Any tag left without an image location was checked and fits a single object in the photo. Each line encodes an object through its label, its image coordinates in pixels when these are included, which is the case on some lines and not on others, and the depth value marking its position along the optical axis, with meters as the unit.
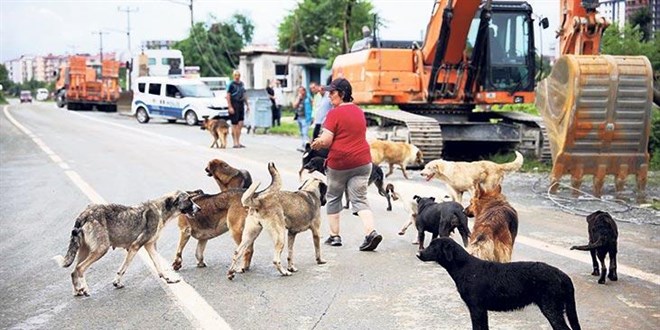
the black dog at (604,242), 7.80
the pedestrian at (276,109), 33.36
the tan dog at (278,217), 8.12
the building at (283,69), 52.50
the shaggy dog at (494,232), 7.20
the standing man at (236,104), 23.34
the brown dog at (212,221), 8.49
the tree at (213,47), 75.25
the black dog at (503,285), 5.66
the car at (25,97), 106.07
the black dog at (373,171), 11.48
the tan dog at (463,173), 11.88
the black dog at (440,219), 8.70
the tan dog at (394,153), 15.70
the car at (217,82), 49.75
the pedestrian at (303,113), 25.45
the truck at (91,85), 58.19
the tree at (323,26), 49.06
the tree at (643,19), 29.94
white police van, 36.81
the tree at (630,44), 23.05
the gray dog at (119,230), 7.47
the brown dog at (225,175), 10.20
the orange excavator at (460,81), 18.31
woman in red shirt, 9.24
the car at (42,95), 131.00
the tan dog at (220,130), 23.31
